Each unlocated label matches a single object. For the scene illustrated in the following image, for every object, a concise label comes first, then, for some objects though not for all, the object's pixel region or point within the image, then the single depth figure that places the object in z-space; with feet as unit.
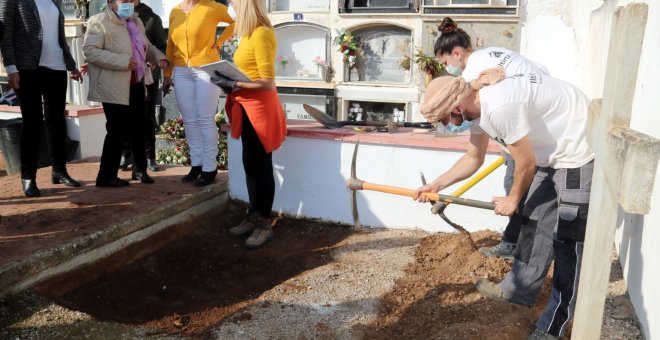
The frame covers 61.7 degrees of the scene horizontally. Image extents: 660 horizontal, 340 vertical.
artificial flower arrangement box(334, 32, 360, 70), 31.14
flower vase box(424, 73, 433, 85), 29.32
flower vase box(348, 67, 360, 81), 32.09
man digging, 7.58
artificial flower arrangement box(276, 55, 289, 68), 33.65
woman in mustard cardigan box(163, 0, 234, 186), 14.01
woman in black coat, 12.74
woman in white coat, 13.38
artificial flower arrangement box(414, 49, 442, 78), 28.91
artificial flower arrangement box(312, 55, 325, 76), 32.53
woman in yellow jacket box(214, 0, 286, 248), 12.59
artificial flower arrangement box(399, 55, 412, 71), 30.01
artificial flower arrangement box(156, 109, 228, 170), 21.99
